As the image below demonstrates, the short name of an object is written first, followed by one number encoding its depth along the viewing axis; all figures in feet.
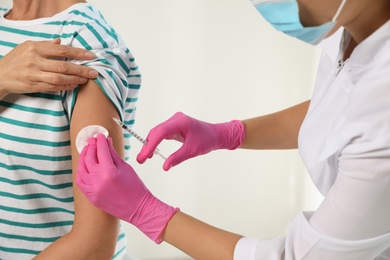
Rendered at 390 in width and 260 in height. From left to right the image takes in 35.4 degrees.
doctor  3.59
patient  4.42
